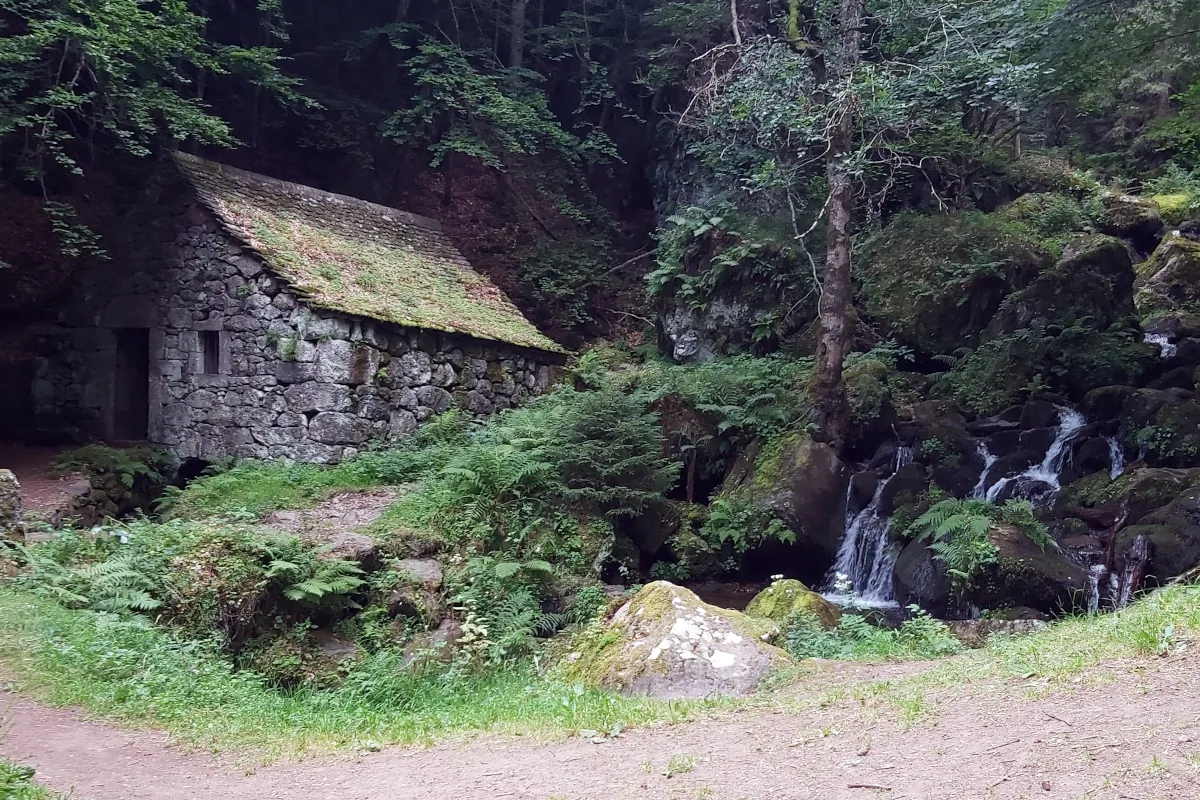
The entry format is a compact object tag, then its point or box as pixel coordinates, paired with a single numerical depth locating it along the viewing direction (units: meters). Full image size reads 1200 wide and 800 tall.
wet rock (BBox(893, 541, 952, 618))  9.29
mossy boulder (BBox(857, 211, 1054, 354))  15.04
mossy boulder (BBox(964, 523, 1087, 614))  8.73
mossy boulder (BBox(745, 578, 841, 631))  8.03
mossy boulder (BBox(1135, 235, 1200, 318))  15.71
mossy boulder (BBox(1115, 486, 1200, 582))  8.66
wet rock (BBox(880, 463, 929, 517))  11.26
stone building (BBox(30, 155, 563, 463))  12.86
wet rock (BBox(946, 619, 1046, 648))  8.05
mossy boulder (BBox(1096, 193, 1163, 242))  17.92
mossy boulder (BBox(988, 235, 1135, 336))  13.92
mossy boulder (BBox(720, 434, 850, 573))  11.24
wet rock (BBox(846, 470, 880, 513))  11.66
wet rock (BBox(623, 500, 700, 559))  11.39
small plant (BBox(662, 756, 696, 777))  4.20
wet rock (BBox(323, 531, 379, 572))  8.63
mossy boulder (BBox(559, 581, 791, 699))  6.06
